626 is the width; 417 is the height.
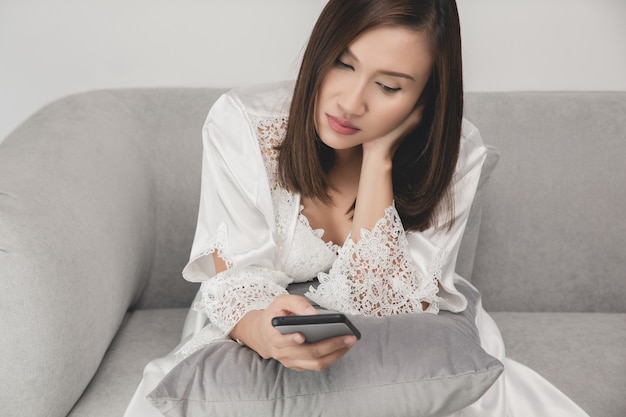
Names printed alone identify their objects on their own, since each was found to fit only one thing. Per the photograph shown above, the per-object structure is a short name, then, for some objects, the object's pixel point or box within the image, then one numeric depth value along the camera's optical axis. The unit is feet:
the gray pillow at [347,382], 4.34
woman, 4.92
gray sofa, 5.55
